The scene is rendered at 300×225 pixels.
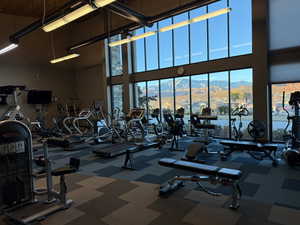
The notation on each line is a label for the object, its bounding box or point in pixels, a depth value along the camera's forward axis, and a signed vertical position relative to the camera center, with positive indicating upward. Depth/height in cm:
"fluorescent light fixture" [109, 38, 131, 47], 702 +223
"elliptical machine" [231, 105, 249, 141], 703 -29
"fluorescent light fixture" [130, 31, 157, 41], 656 +231
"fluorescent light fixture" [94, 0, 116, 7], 407 +208
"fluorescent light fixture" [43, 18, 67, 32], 501 +212
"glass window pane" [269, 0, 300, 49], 652 +257
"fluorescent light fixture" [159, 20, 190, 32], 578 +232
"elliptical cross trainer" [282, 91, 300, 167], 521 -60
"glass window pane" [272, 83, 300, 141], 701 -28
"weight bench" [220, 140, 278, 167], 499 -105
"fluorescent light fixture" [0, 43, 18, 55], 746 +231
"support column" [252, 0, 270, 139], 678 +146
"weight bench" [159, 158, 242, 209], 295 -104
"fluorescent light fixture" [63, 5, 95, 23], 440 +211
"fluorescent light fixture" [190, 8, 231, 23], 507 +230
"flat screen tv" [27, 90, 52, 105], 1162 +74
